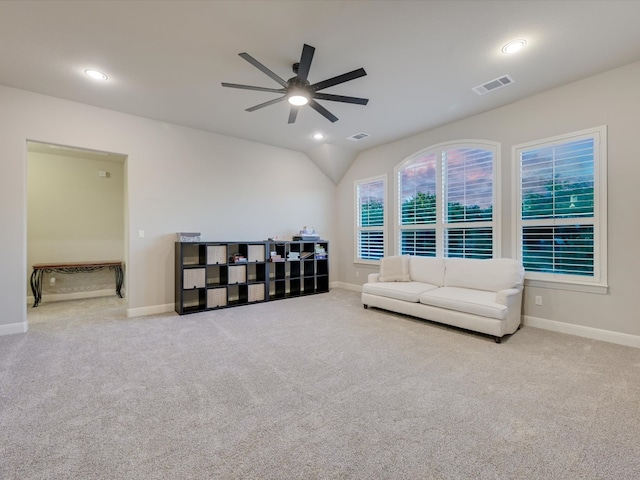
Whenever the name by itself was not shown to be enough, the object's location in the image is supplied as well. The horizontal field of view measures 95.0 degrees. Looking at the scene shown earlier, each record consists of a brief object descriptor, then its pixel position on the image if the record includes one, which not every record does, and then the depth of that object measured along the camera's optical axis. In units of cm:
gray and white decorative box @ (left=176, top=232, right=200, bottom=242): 457
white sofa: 334
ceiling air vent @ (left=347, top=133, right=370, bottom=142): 532
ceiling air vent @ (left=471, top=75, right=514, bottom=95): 343
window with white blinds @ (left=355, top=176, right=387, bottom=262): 595
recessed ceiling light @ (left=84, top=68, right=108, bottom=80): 325
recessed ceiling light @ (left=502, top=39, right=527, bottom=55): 276
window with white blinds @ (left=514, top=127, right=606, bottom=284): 338
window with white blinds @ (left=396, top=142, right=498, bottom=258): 436
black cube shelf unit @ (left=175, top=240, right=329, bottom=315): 464
